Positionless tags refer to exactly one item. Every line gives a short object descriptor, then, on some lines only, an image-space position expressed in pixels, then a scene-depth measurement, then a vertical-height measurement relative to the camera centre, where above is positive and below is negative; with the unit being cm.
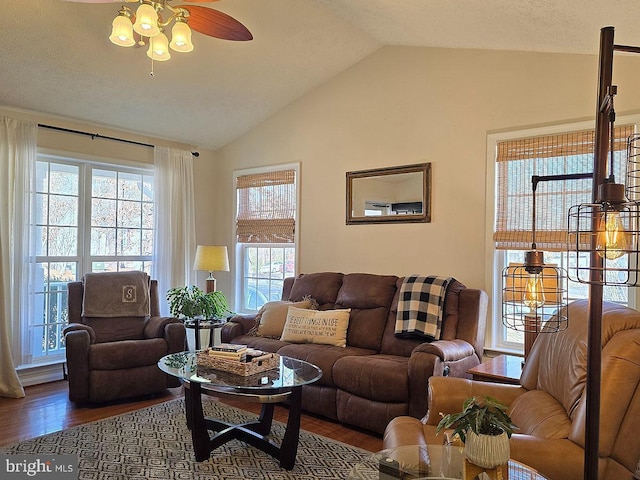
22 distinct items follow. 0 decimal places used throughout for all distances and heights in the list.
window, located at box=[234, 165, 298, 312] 518 +6
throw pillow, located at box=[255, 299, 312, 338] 418 -72
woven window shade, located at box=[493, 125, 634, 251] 329 +41
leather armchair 162 -69
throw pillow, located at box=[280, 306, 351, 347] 390 -74
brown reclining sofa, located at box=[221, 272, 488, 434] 312 -86
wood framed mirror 411 +41
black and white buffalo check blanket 357 -52
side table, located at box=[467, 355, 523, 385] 279 -81
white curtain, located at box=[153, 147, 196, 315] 518 +19
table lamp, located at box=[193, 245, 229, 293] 496 -24
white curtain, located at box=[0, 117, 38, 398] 397 +3
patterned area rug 267 -134
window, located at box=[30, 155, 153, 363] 445 +6
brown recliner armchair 373 -89
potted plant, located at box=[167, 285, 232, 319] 452 -65
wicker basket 284 -79
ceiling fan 228 +110
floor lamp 132 -2
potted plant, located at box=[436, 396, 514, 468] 142 -59
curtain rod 445 +103
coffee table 262 -88
